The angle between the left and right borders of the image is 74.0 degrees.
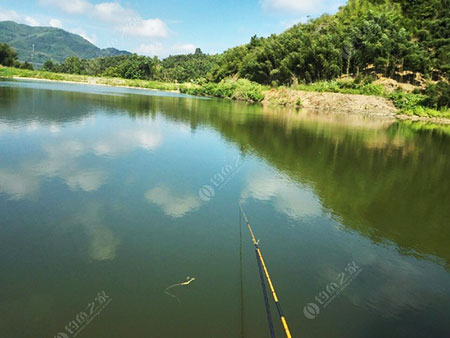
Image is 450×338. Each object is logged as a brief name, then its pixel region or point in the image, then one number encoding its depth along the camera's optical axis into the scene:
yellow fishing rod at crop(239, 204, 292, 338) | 5.07
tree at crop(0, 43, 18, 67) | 97.50
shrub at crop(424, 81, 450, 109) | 42.41
